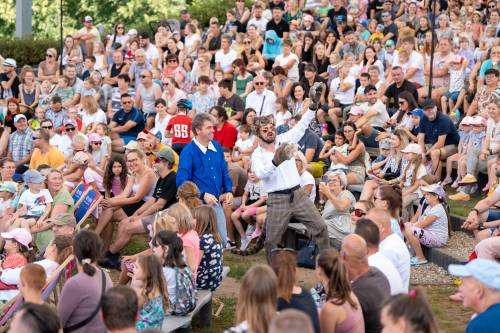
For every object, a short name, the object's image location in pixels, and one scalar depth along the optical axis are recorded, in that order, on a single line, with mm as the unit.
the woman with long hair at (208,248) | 9594
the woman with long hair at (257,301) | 6348
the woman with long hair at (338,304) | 6992
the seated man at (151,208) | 12047
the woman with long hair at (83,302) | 7508
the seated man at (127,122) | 16391
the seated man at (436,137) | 14156
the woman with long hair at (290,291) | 6844
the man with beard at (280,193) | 10836
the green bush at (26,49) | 23625
